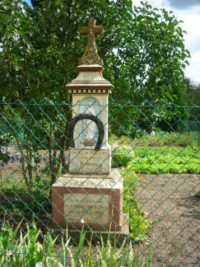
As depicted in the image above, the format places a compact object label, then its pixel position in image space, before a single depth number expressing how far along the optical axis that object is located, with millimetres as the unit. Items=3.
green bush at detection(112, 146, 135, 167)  9633
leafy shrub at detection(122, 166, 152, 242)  4076
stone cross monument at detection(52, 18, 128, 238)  4070
